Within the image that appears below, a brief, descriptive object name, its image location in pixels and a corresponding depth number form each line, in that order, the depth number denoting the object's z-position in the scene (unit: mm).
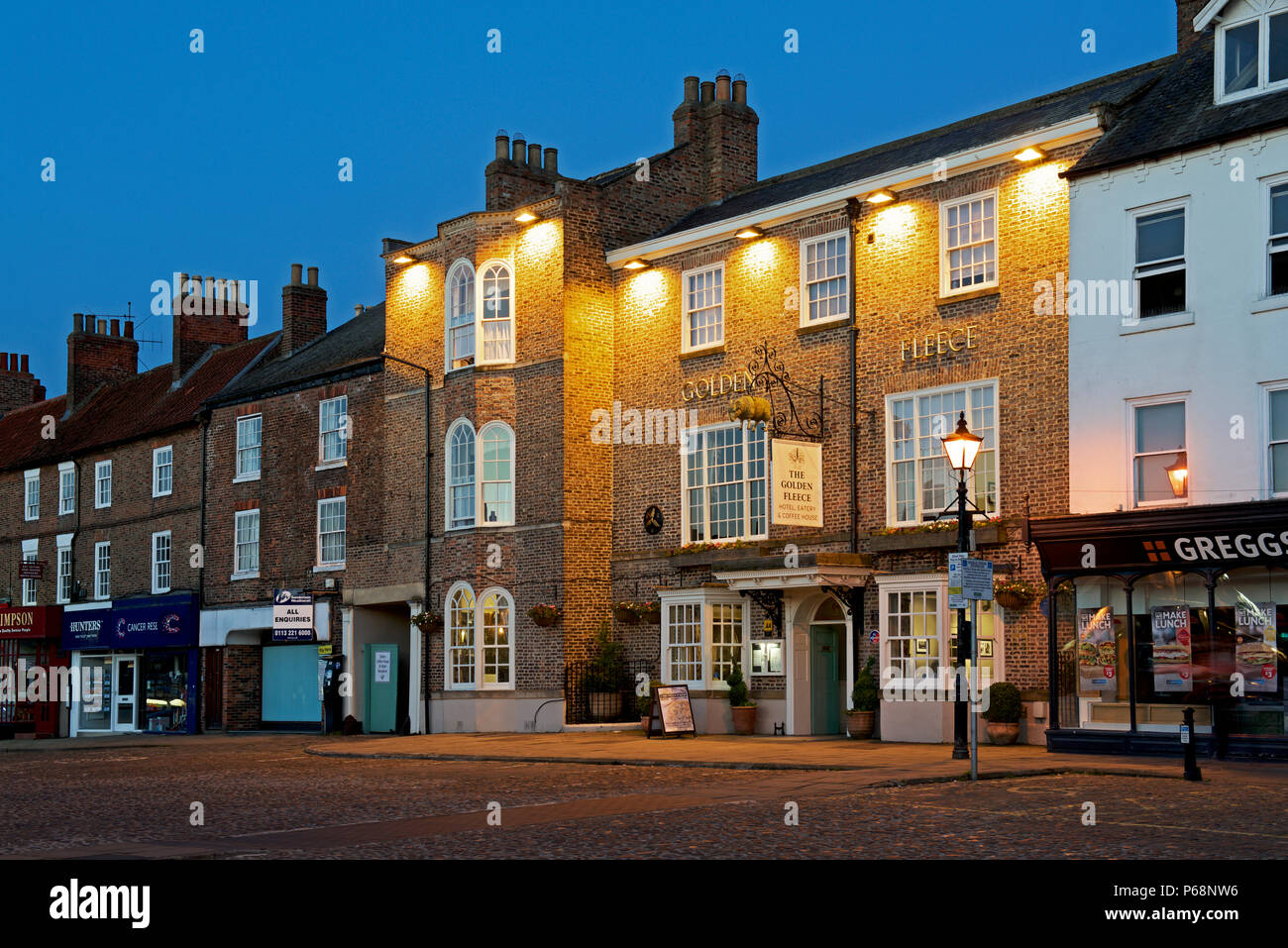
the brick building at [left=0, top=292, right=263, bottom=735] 41375
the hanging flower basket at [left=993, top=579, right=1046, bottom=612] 23250
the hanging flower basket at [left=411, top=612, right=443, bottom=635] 32250
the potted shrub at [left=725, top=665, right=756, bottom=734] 27547
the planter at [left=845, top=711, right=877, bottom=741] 25391
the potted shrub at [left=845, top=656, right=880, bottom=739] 25344
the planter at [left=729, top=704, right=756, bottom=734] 27578
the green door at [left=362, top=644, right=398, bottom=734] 34156
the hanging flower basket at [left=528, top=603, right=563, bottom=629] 29828
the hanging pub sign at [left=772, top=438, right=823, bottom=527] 25422
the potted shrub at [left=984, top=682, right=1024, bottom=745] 23156
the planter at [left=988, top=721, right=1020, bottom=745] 23281
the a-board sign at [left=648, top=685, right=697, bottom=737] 26984
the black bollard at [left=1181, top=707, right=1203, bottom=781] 17062
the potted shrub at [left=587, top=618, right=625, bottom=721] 29984
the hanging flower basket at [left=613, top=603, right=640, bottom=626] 30002
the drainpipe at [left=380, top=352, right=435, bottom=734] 32688
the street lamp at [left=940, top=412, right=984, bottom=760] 20000
